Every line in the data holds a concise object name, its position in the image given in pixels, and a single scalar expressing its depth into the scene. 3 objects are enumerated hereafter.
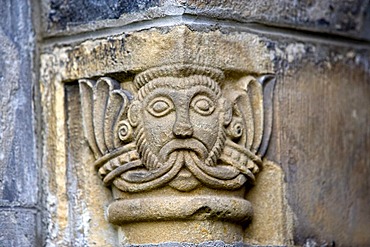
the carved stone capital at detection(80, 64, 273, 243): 3.46
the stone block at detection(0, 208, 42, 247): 3.59
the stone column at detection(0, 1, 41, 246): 3.62
